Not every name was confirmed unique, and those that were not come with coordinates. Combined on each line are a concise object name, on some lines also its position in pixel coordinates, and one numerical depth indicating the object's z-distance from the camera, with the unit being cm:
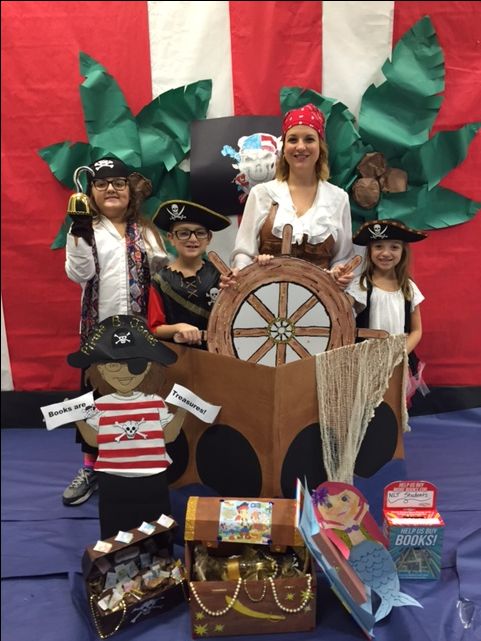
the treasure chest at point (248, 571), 143
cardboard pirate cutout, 157
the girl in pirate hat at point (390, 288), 163
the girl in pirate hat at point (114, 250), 171
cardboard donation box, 156
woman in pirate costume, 169
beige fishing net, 157
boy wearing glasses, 170
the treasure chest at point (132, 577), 147
